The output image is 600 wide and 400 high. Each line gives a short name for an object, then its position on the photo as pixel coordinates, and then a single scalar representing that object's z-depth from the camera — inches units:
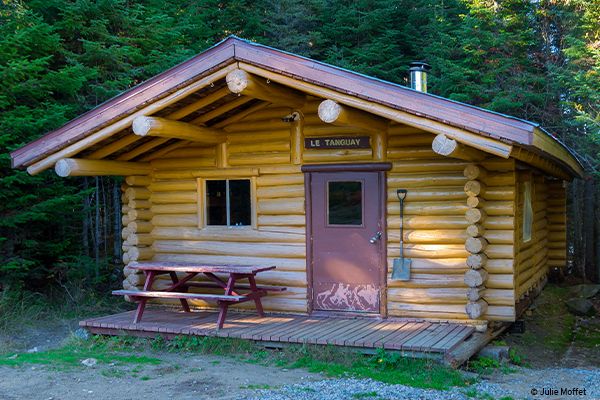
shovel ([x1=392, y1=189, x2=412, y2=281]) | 339.3
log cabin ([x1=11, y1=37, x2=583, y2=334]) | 306.8
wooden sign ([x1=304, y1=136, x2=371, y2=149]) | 349.7
